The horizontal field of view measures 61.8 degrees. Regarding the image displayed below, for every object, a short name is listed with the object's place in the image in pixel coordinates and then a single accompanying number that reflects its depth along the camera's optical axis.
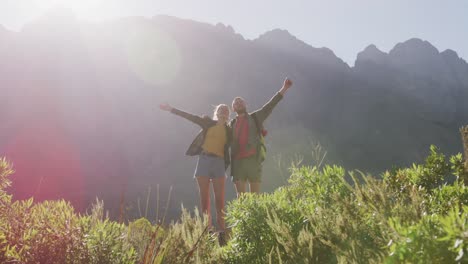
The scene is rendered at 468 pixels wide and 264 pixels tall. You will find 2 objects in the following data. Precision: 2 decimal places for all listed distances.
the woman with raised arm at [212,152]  7.34
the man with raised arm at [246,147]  7.27
